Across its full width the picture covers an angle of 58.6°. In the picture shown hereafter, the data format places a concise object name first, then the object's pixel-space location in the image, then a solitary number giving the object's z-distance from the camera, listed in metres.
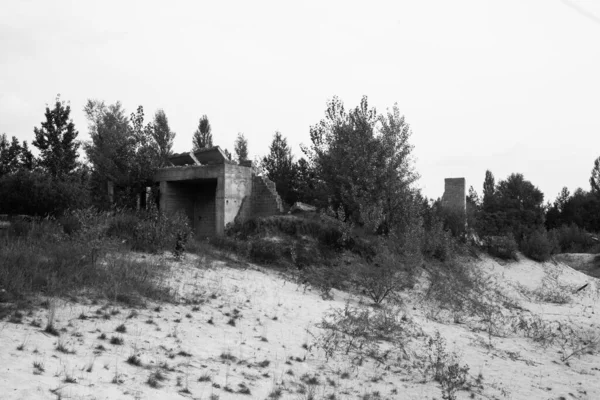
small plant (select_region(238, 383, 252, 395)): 6.40
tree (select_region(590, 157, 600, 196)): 52.88
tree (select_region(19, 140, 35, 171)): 26.61
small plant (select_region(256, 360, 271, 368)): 7.43
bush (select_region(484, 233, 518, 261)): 21.33
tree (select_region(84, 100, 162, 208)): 20.58
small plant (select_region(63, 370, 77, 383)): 5.63
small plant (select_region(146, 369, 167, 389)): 6.06
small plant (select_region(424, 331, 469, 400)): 7.58
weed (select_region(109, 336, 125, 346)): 7.08
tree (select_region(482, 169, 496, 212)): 42.92
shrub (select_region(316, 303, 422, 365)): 8.66
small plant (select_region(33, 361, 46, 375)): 5.71
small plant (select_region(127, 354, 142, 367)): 6.55
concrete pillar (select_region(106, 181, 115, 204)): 20.31
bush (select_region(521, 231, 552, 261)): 21.91
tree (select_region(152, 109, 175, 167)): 34.00
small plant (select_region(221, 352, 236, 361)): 7.42
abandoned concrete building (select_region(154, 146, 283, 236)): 18.48
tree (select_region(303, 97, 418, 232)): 18.69
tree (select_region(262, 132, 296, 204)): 29.36
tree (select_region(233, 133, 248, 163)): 37.25
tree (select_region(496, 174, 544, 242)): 39.38
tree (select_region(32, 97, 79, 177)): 27.56
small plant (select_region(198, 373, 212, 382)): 6.48
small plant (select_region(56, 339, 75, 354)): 6.45
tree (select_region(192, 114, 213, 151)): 37.77
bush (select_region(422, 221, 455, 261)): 18.08
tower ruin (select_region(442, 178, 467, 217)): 26.59
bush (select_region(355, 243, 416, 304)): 13.18
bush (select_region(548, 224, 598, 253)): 33.44
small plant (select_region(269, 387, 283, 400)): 6.42
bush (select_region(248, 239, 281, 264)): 15.06
